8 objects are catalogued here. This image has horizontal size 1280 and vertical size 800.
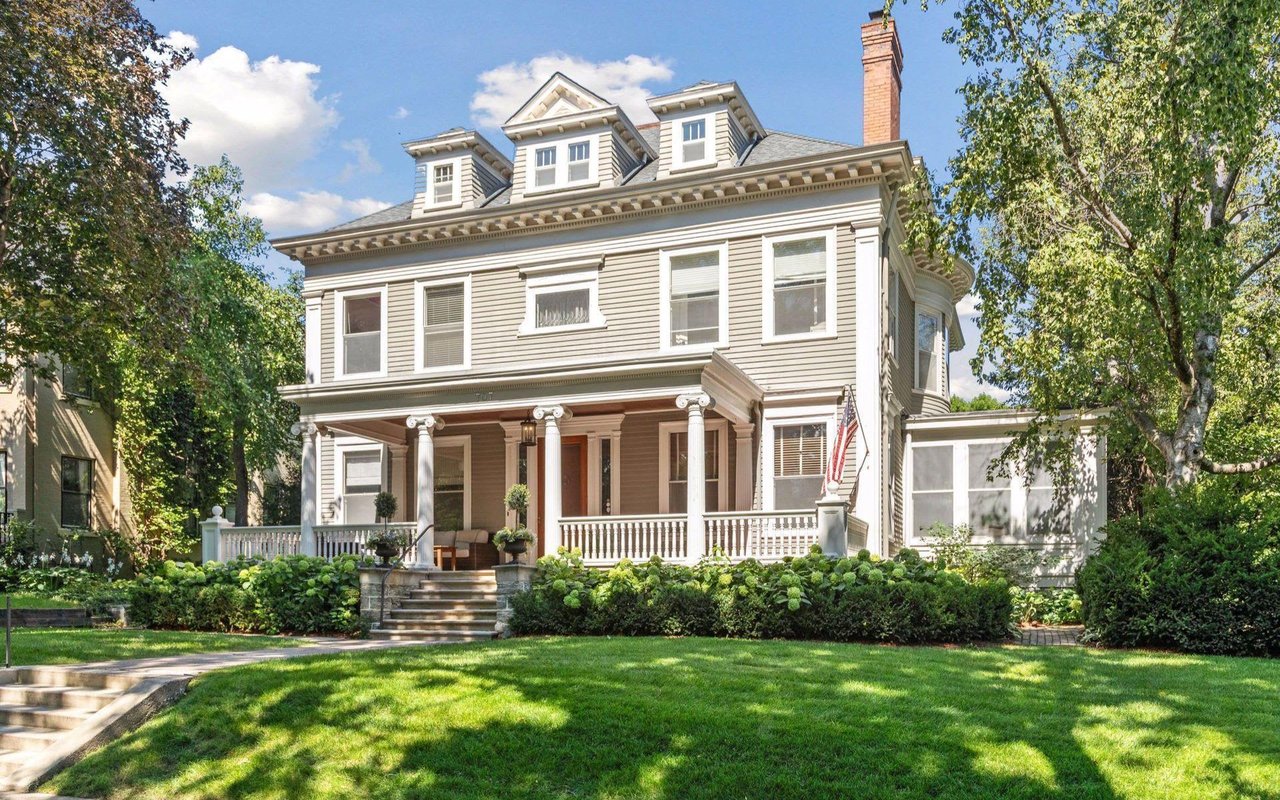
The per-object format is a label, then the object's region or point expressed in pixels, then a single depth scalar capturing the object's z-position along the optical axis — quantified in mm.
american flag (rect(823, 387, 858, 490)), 16578
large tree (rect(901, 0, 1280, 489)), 13172
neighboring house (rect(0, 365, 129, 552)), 25328
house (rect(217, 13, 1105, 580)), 17969
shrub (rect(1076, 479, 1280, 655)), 11852
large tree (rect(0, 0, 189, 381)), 14719
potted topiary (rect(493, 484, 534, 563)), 16328
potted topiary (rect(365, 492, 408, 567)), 17359
